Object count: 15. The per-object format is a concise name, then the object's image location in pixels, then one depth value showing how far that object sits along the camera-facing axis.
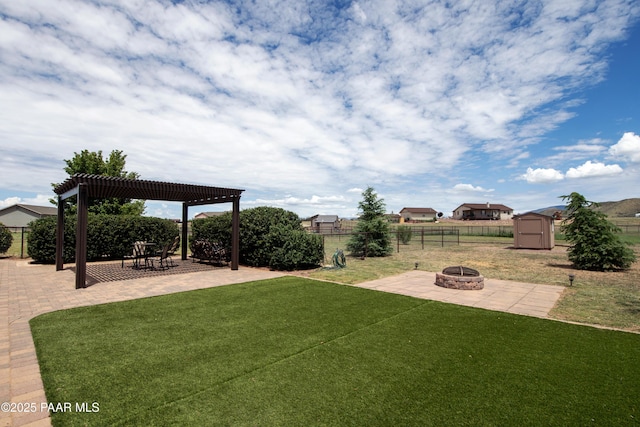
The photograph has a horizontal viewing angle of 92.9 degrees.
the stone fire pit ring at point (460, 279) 7.75
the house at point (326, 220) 56.22
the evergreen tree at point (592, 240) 10.73
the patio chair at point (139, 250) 10.45
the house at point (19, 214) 43.59
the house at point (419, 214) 81.56
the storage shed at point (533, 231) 18.67
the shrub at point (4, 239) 13.56
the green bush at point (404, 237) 22.89
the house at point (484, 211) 73.19
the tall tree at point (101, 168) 16.75
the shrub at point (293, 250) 10.83
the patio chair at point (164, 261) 10.05
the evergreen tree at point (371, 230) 15.98
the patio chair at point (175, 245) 13.77
